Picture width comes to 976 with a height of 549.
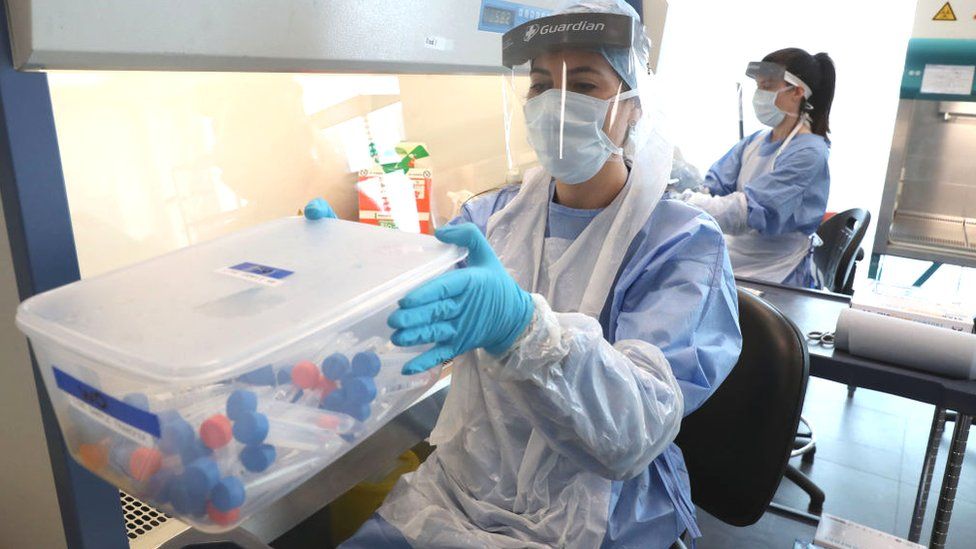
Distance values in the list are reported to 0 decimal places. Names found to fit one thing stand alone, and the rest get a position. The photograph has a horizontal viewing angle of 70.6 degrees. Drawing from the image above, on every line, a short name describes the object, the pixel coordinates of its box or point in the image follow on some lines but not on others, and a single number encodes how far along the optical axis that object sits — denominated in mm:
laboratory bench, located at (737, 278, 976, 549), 1486
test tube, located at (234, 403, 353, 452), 609
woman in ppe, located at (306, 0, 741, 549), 908
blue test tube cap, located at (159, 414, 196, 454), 586
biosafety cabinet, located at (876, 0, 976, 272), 3656
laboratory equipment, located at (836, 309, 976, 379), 1509
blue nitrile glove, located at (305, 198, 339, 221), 949
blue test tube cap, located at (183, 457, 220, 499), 587
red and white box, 1699
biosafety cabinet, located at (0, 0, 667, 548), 749
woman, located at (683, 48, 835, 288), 2977
